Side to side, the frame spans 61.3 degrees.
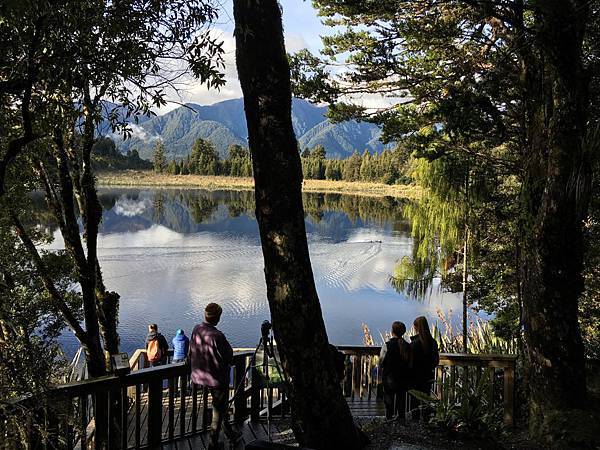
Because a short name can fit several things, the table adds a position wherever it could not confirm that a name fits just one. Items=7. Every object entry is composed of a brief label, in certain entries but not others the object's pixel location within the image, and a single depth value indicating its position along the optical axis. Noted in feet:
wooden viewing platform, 11.03
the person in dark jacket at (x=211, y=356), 13.55
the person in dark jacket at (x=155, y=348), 27.61
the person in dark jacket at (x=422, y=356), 17.22
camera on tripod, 13.62
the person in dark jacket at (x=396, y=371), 17.40
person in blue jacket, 28.60
